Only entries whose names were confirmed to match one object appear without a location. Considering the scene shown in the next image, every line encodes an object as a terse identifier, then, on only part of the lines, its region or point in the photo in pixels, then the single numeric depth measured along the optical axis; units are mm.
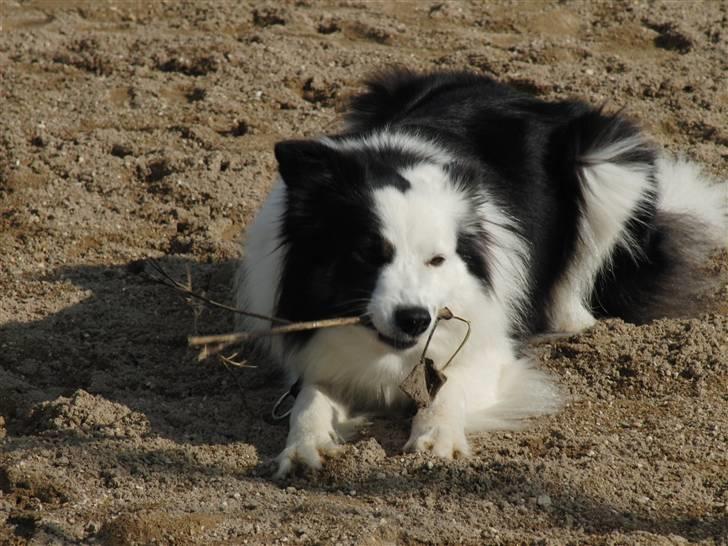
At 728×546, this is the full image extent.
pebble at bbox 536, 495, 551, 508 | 7887
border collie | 8711
